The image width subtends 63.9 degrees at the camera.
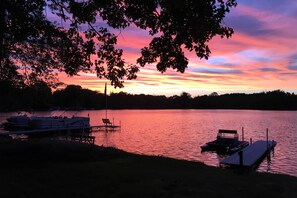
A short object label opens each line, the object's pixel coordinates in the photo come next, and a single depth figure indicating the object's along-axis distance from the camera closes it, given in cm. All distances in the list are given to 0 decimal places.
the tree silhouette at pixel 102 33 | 566
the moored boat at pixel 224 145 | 2799
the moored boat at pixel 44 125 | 3704
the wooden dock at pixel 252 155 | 1883
